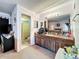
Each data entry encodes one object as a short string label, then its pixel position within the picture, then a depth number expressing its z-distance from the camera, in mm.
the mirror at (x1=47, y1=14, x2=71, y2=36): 1981
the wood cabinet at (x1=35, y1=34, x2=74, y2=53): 1788
